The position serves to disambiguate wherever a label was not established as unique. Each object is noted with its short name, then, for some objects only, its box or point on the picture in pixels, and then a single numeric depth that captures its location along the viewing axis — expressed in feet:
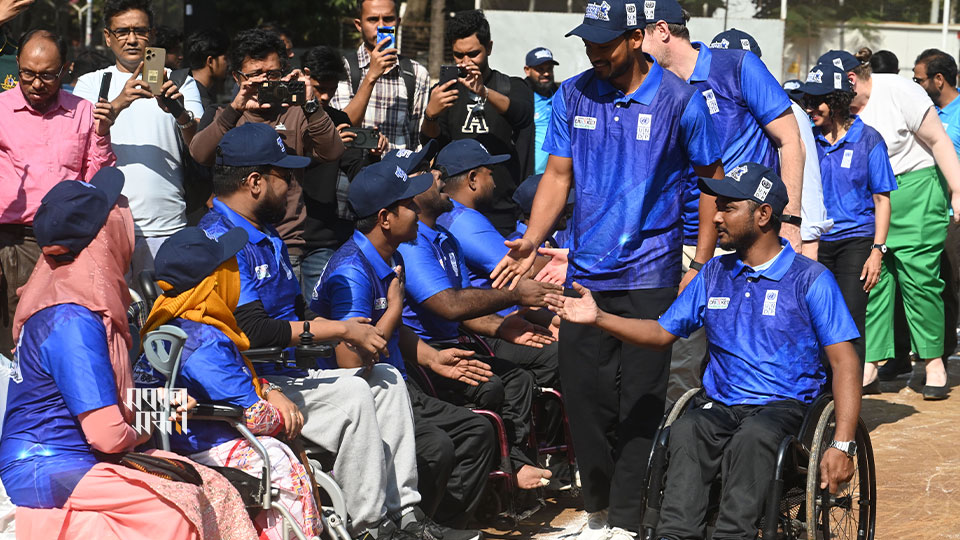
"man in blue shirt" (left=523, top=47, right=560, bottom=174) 28.99
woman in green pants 27.71
